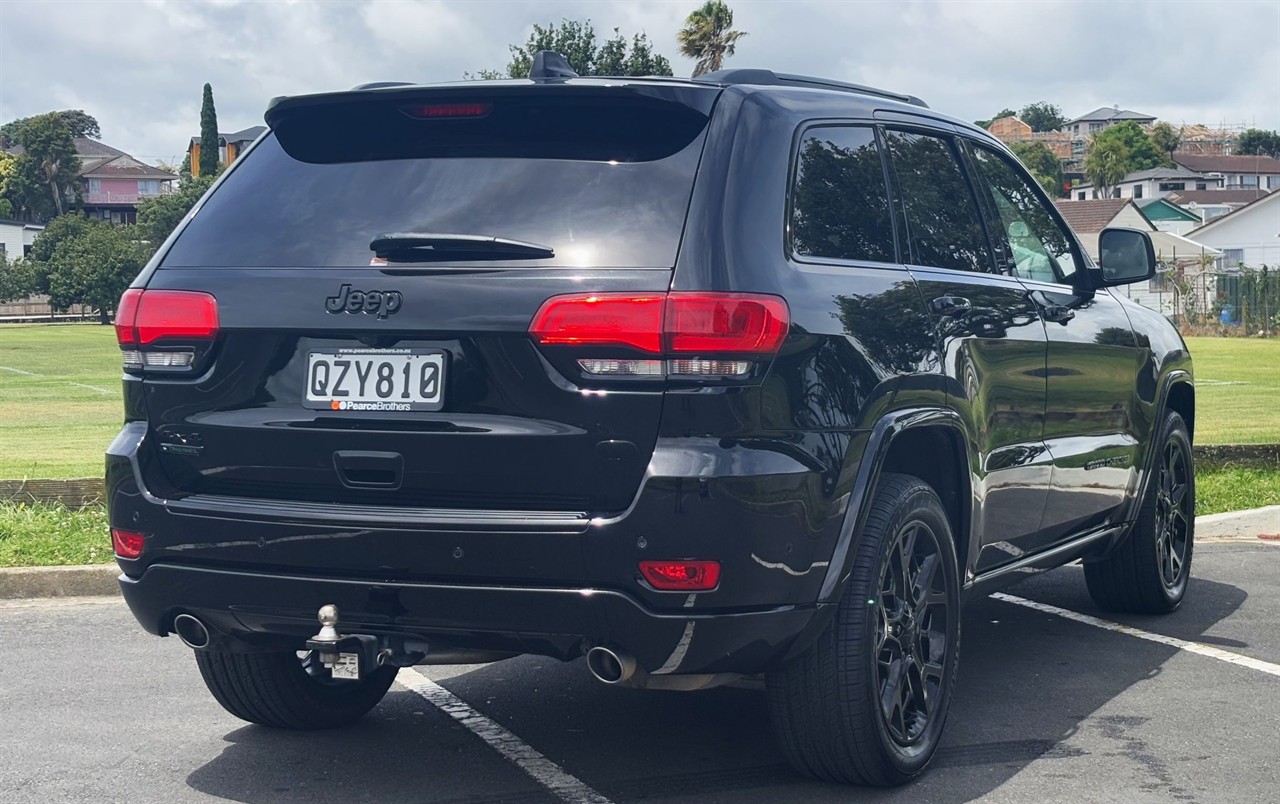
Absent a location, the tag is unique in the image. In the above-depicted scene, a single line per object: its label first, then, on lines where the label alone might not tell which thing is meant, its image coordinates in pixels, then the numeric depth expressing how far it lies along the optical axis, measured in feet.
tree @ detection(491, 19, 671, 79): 227.61
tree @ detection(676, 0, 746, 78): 219.00
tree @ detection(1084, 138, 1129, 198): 449.06
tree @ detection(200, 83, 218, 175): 346.95
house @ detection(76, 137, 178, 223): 490.90
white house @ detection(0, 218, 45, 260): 379.96
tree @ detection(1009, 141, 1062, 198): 453.17
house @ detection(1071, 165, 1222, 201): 437.17
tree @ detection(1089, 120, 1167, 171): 520.83
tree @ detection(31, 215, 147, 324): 267.39
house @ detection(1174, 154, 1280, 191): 506.48
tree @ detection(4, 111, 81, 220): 449.06
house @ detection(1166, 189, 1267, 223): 375.66
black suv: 12.68
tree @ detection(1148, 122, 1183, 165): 542.98
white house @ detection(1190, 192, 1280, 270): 242.58
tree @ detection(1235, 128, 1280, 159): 632.79
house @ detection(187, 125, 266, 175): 354.33
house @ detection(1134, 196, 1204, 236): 336.08
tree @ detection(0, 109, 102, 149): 568.90
